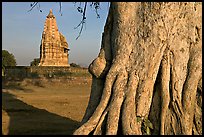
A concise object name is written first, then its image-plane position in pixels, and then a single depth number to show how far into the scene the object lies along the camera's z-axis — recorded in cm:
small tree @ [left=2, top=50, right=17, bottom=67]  5371
